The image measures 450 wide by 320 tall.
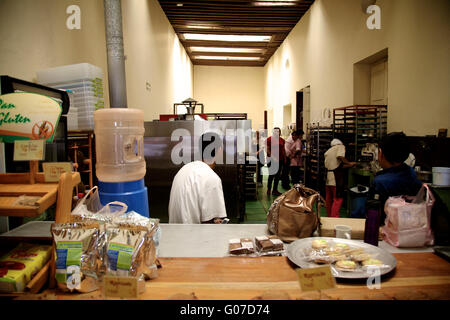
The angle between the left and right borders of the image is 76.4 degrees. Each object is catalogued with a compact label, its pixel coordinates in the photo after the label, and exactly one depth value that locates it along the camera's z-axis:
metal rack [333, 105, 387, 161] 5.12
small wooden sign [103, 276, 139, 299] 1.02
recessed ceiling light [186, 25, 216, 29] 10.22
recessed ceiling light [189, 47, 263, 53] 13.26
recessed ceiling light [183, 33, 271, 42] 11.38
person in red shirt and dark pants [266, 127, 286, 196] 7.57
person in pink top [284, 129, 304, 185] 7.52
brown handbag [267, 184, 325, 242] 1.67
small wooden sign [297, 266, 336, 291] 1.05
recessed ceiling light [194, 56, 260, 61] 14.82
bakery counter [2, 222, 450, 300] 1.08
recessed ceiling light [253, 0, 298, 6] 8.02
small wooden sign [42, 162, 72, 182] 1.25
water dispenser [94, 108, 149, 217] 1.72
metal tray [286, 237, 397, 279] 1.19
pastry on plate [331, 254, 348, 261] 1.33
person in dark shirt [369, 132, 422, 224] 2.15
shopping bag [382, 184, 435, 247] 1.52
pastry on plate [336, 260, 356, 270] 1.24
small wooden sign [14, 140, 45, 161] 1.23
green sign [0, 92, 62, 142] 1.28
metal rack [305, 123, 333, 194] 6.48
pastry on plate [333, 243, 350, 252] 1.42
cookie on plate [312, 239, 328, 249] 1.46
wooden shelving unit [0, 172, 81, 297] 1.07
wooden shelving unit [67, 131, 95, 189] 2.73
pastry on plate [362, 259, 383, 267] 1.28
